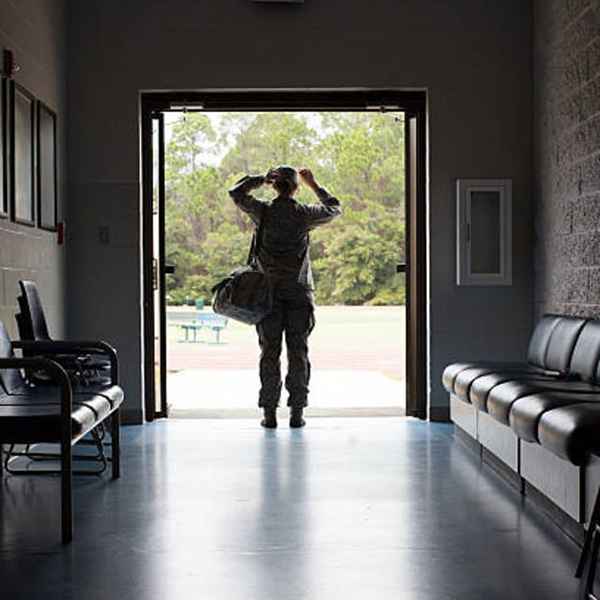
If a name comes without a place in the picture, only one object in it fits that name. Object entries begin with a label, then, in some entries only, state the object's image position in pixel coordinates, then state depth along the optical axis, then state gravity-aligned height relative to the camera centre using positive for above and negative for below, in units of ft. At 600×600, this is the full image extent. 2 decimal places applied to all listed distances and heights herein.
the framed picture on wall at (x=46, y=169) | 22.24 +2.25
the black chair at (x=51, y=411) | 13.65 -1.85
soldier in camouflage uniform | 24.66 -0.40
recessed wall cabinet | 25.36 +0.92
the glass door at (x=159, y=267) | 26.12 +0.16
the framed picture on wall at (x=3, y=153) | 19.15 +2.20
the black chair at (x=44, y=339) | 18.43 -1.18
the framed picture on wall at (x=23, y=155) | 19.93 +2.30
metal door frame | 25.80 +3.30
